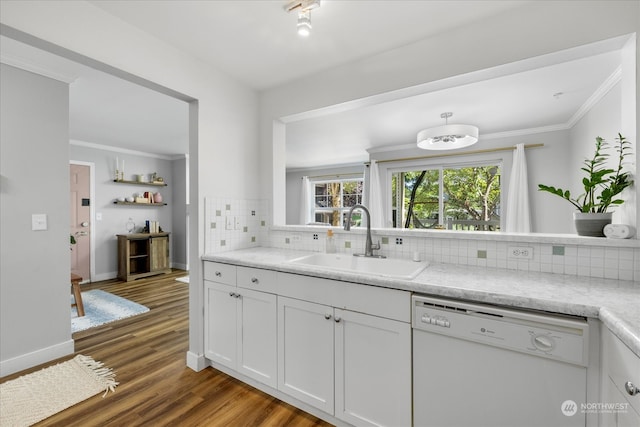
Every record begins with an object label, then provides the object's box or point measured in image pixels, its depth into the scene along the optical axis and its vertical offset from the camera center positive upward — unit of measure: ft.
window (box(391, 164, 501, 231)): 14.57 +0.76
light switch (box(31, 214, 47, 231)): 6.99 -0.25
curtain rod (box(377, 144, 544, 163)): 12.81 +3.04
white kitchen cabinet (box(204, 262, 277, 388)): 5.68 -2.58
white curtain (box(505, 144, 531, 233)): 12.85 +0.64
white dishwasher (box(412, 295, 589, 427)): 3.21 -2.02
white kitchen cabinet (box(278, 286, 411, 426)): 4.27 -2.62
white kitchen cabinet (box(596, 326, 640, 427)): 2.46 -1.72
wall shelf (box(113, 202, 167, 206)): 16.48 +0.51
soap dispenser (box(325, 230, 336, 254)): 7.06 -0.85
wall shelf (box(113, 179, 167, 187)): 16.35 +1.84
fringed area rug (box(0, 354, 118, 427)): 5.25 -3.86
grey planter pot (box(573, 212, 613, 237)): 4.59 -0.21
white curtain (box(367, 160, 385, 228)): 17.15 +0.99
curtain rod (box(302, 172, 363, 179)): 21.57 +2.93
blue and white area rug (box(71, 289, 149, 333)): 9.52 -3.86
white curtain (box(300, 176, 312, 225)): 23.63 +0.83
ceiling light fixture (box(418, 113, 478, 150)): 9.53 +2.70
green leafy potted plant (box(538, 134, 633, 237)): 4.47 +0.15
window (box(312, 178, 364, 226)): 21.99 +1.04
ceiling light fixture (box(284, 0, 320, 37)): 4.83 +3.60
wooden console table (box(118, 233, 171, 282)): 15.76 -2.63
